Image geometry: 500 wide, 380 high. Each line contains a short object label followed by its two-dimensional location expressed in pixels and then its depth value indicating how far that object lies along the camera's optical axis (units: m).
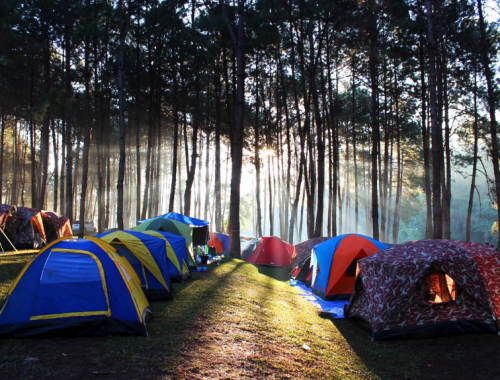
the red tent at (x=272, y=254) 16.95
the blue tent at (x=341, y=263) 10.05
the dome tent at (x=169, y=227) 12.89
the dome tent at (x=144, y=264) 7.96
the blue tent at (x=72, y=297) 5.13
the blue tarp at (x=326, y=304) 8.36
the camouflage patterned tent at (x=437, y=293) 6.29
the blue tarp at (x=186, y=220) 14.84
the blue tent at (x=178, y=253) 9.91
